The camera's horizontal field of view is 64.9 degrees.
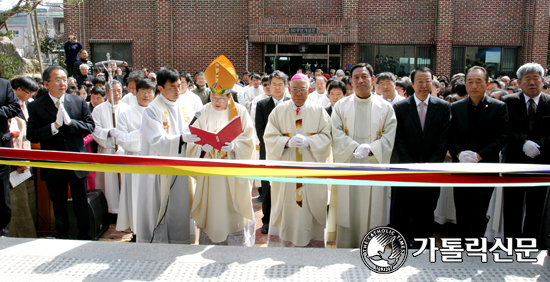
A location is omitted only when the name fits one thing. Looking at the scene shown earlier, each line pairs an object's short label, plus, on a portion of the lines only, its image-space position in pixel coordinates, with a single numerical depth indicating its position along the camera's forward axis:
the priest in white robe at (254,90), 10.51
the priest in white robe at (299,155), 4.44
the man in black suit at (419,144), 4.46
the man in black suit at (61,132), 4.37
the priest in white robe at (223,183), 4.38
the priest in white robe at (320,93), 7.79
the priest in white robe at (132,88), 6.55
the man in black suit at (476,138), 4.34
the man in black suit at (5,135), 4.39
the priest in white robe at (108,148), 5.61
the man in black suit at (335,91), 6.08
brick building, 16.91
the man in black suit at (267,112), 5.39
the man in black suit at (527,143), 4.31
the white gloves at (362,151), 4.19
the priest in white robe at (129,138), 5.14
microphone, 4.38
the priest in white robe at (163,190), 4.43
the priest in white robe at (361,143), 4.47
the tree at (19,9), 12.30
